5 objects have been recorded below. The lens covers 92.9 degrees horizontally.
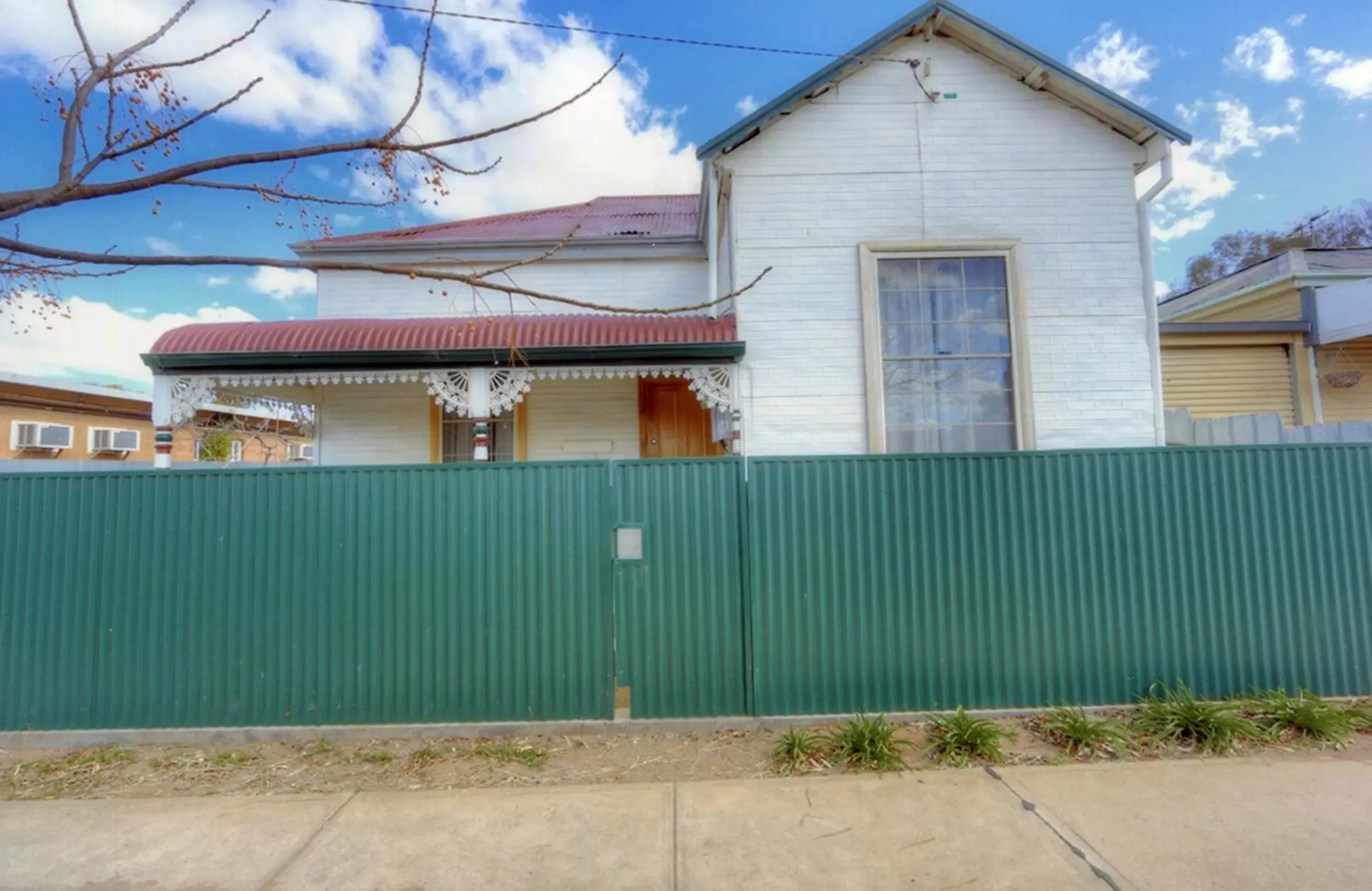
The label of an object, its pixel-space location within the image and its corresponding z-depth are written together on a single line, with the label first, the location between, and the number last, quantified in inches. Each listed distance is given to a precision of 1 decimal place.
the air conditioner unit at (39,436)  660.1
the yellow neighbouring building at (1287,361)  386.9
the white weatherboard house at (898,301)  261.4
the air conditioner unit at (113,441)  751.1
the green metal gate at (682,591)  185.8
